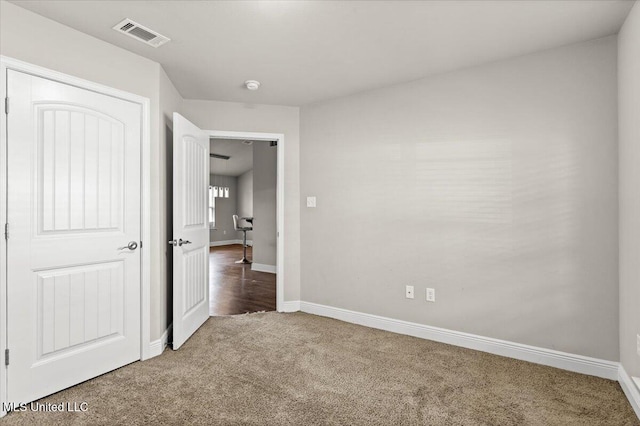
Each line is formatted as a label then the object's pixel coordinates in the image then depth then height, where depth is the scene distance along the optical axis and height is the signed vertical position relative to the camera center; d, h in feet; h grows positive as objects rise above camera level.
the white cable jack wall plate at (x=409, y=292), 10.66 -2.42
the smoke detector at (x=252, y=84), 10.53 +4.11
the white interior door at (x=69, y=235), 6.68 -0.42
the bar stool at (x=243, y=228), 25.60 -1.08
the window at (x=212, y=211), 37.92 +0.49
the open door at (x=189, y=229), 9.46 -0.43
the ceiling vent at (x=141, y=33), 7.32 +4.11
